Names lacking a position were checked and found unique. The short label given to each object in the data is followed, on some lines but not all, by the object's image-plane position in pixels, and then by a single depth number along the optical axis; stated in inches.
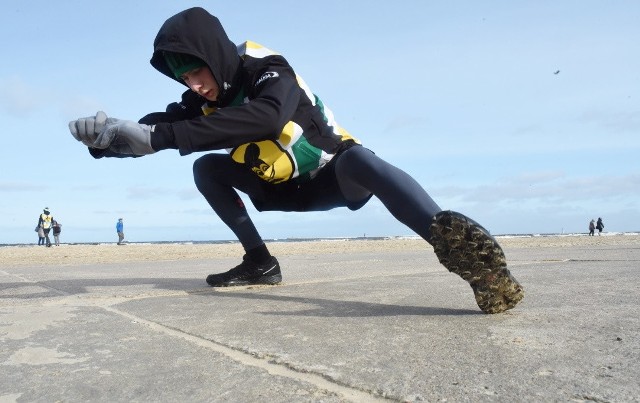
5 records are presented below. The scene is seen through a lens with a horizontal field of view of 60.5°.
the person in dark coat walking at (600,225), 1298.8
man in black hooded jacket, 66.2
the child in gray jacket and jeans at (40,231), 837.2
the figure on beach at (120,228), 908.6
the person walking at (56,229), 881.5
